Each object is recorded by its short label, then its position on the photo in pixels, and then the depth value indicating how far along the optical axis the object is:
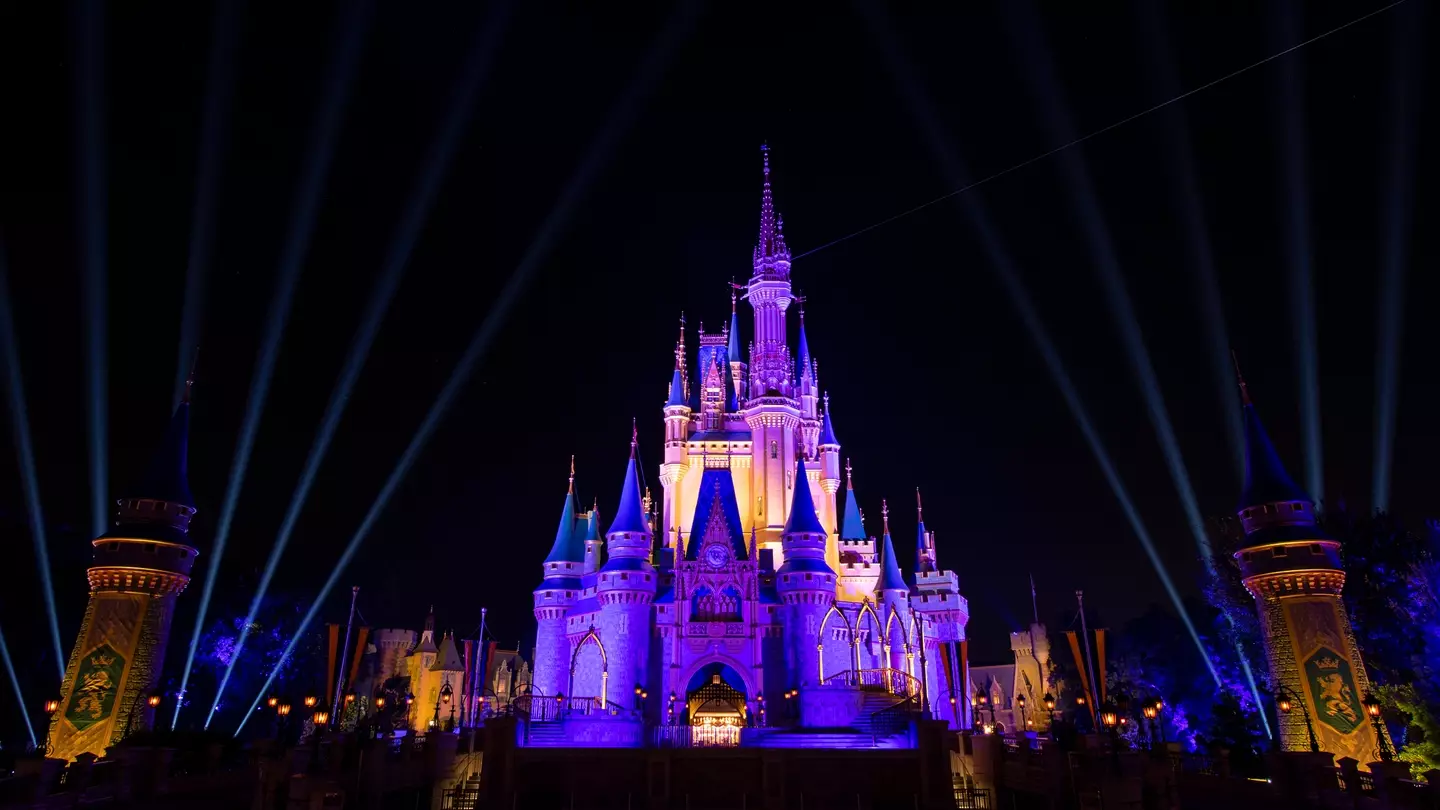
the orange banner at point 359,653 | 32.75
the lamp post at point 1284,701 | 27.88
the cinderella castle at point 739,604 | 44.22
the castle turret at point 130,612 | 30.39
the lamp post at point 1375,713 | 23.47
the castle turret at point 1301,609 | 31.41
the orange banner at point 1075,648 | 33.22
